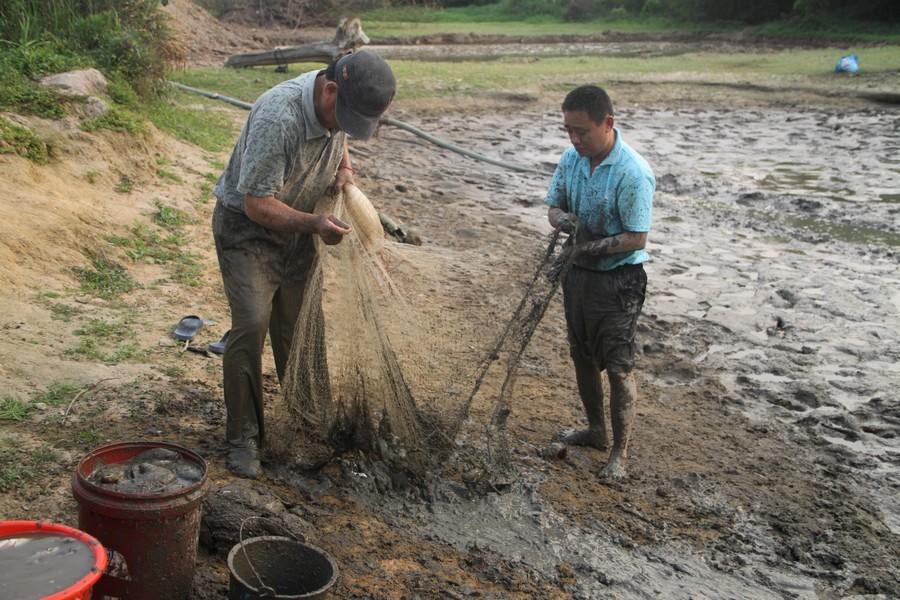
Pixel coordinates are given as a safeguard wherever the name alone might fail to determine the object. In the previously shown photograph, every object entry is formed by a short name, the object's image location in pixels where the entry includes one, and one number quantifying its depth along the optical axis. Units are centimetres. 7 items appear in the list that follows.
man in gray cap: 391
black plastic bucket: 328
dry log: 1656
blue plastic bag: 1964
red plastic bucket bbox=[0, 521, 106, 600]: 256
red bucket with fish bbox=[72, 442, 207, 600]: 305
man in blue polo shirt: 462
